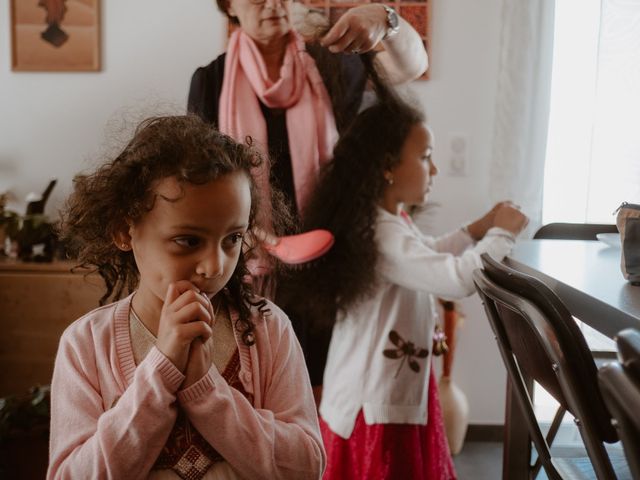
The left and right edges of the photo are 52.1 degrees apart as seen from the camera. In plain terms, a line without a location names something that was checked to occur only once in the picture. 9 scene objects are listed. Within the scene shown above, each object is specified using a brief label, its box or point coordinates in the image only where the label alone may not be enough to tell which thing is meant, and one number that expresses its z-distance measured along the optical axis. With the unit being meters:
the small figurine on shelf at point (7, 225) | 2.36
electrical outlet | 2.50
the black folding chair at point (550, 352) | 0.69
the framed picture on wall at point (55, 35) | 2.52
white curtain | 2.38
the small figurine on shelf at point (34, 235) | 2.34
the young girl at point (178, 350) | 0.71
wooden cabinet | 2.26
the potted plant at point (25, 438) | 1.90
